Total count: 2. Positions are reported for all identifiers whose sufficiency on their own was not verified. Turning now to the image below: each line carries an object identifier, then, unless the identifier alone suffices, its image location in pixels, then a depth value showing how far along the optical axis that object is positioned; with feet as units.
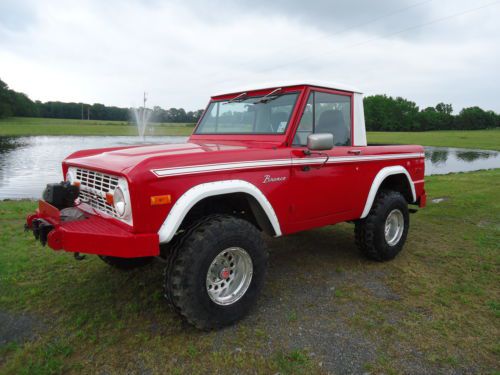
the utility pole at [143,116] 149.74
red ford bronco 9.07
